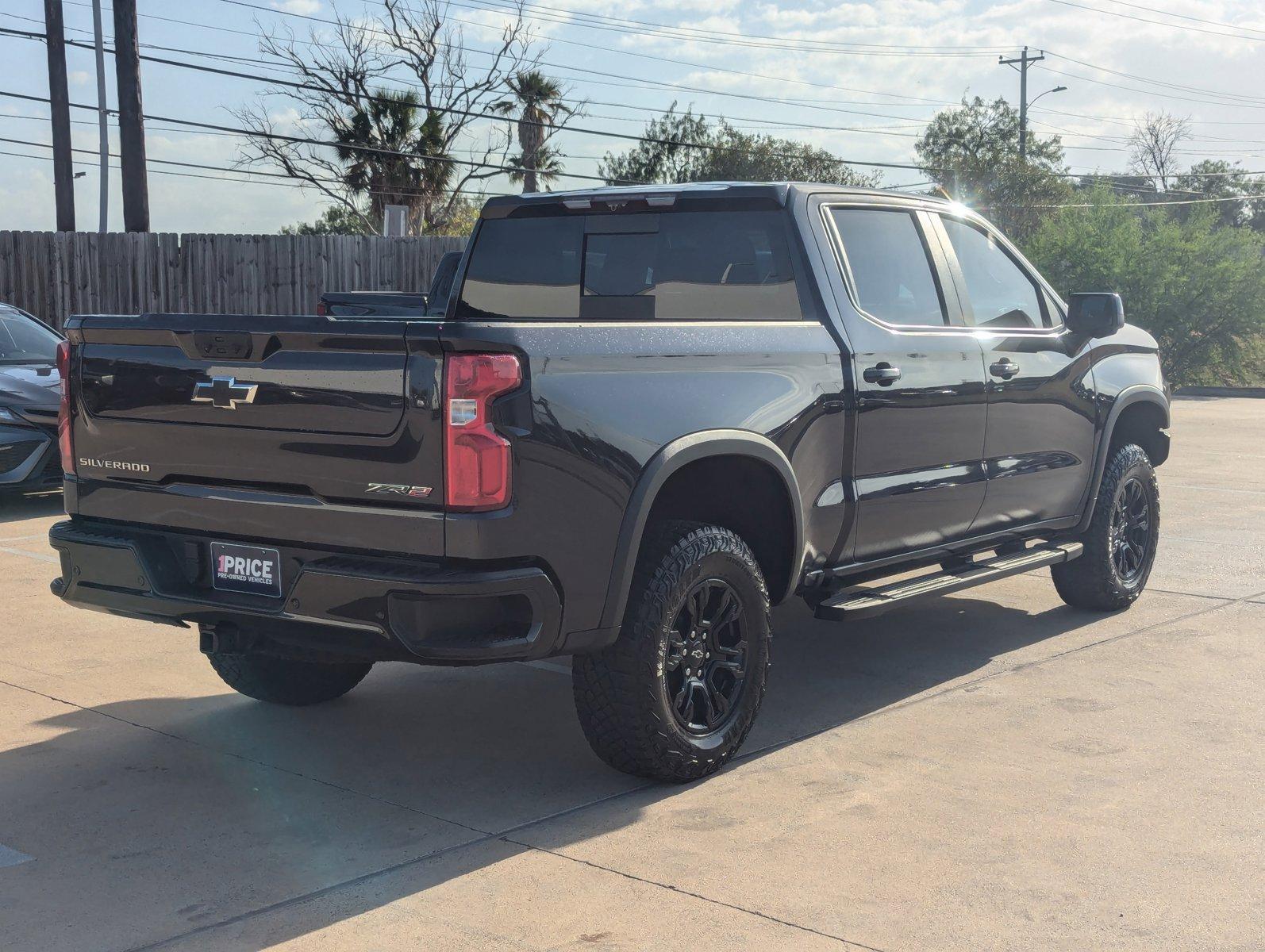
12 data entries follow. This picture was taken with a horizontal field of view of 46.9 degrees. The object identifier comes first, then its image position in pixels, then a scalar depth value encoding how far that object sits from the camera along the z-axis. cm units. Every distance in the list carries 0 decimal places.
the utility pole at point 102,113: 3281
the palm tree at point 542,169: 4747
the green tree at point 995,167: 5088
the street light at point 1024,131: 5359
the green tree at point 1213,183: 7538
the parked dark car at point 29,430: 1042
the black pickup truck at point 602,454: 409
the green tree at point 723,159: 6003
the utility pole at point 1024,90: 5372
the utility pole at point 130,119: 1886
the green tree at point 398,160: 4481
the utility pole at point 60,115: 2350
